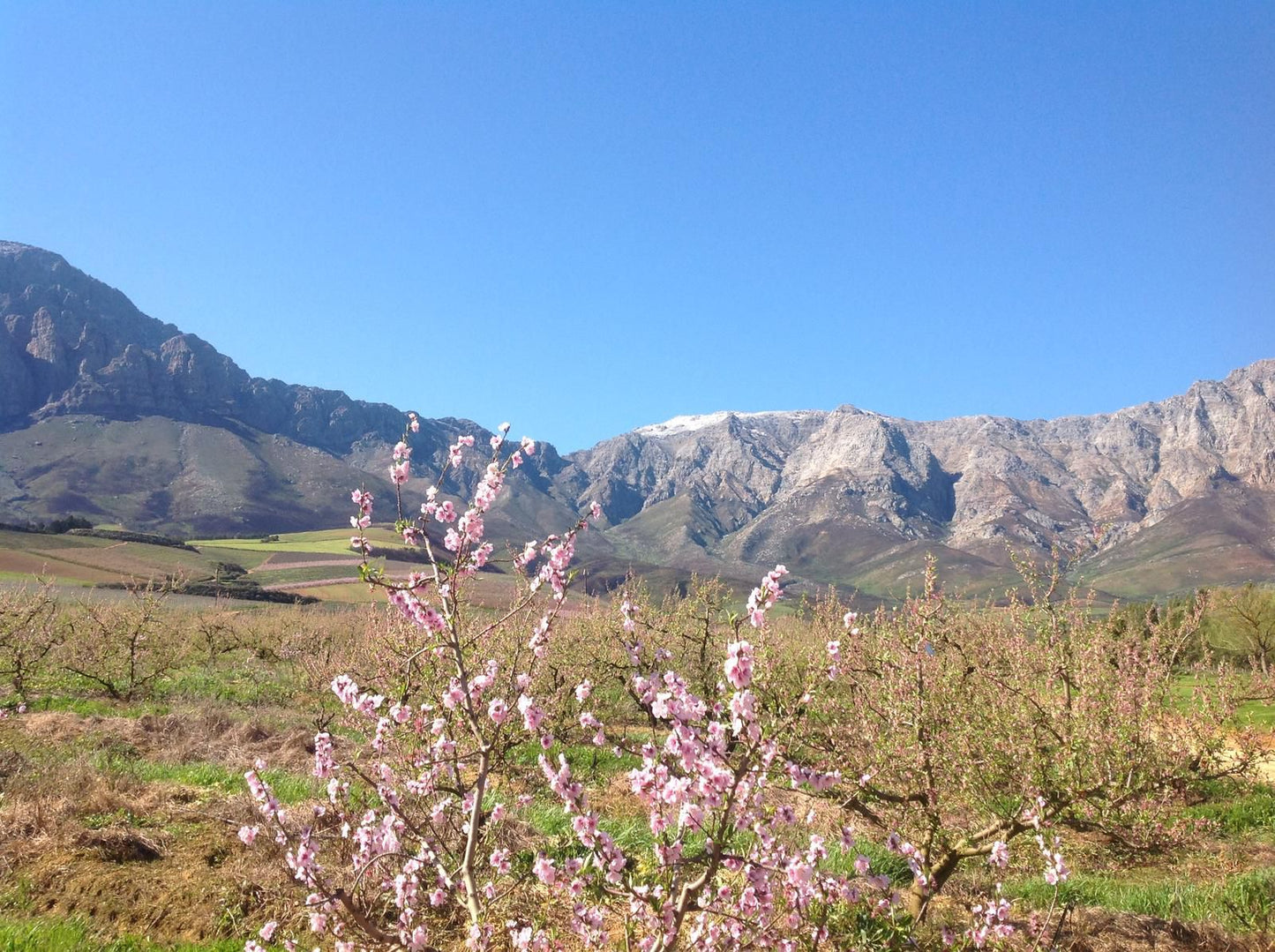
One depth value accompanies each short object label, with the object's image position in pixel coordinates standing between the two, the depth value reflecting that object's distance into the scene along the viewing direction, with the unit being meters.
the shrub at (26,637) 17.50
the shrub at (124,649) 20.11
